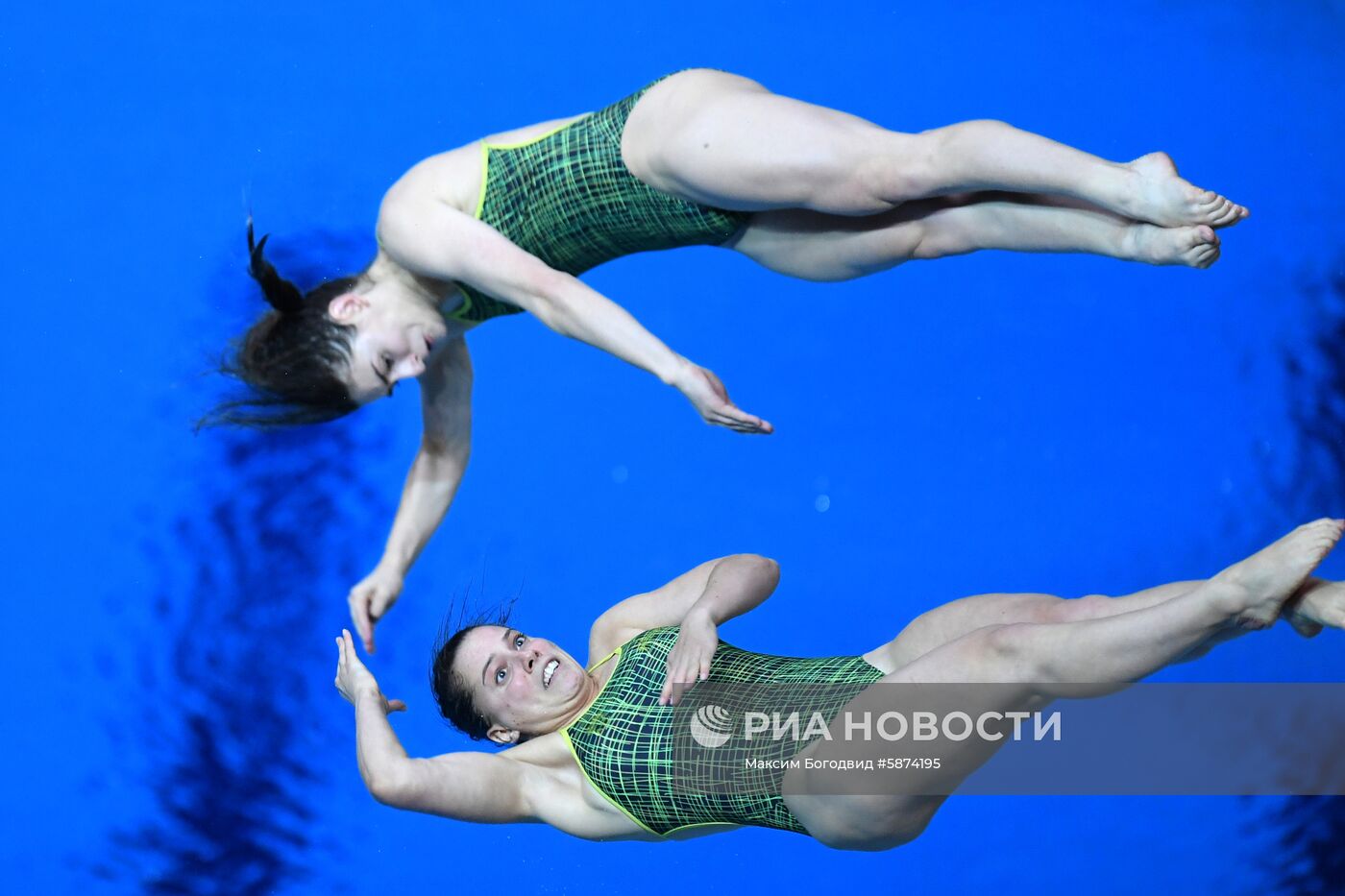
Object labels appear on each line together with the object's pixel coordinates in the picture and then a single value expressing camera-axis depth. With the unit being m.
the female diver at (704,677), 16.88
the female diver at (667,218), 17.16
